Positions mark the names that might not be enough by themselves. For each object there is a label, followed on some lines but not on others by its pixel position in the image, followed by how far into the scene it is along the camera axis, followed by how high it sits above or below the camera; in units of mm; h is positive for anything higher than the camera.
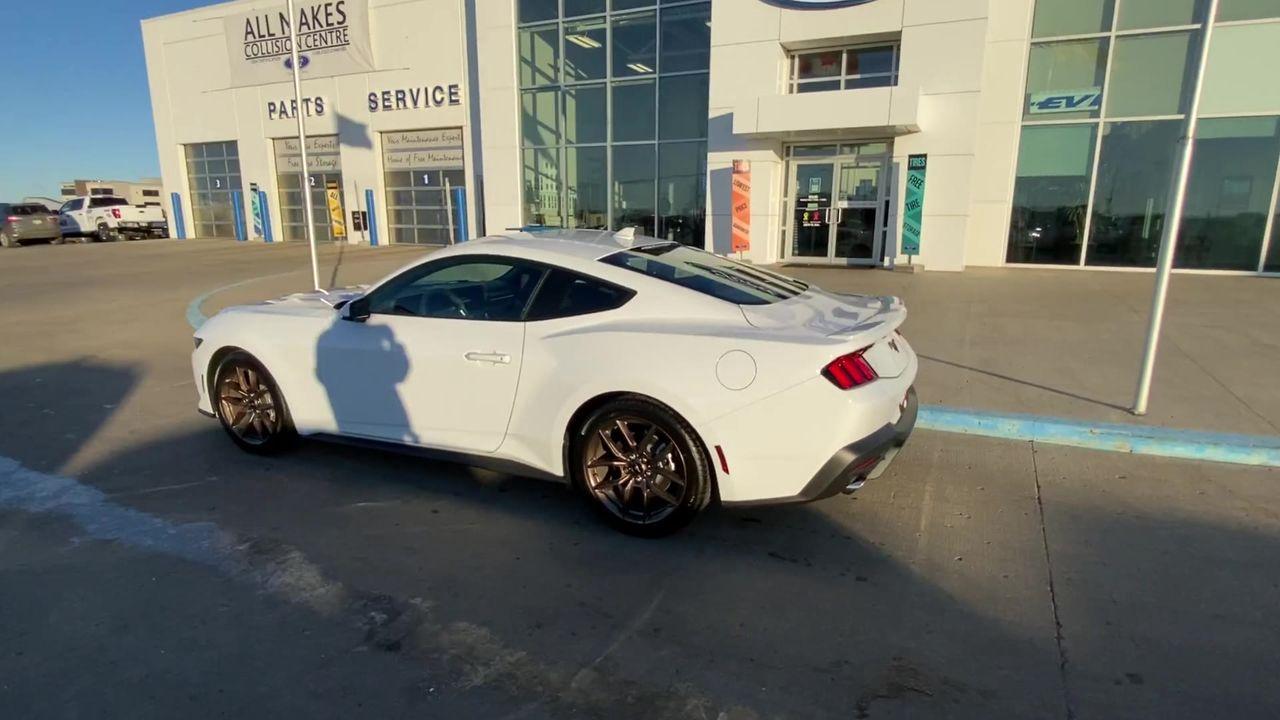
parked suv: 27422 -234
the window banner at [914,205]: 14227 +356
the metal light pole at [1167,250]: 4777 -190
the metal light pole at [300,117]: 10195 +1473
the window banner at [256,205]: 26438 +562
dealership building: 13547 +2035
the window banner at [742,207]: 15055 +323
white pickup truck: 29156 +59
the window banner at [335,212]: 24766 +291
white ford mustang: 3221 -779
